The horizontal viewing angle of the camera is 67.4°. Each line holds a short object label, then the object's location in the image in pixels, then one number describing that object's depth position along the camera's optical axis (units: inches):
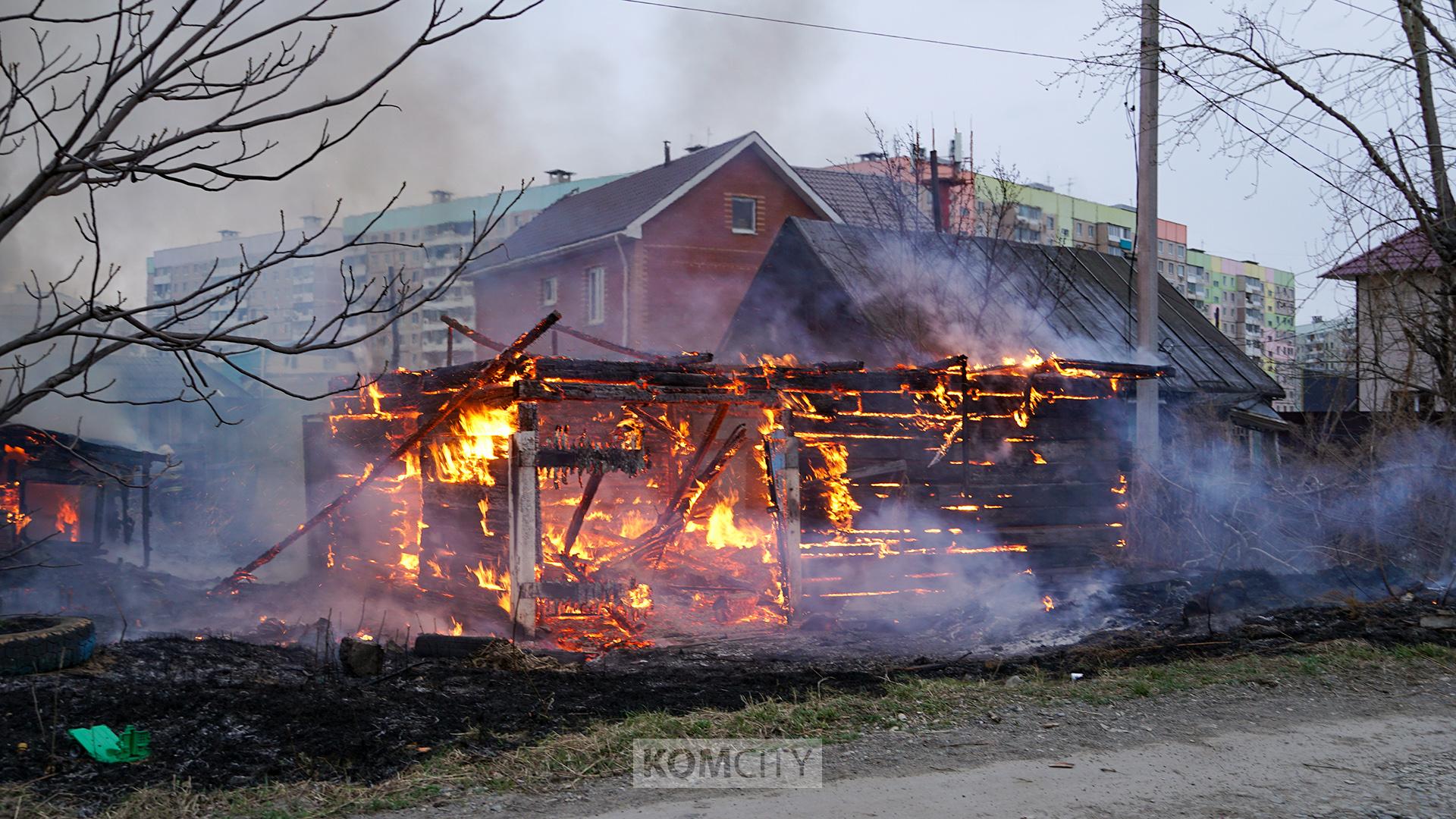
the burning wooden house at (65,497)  606.9
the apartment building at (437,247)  2406.9
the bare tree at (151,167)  141.8
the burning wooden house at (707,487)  462.0
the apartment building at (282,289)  1673.6
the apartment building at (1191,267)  3592.5
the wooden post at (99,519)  684.7
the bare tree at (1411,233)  473.1
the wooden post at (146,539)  682.8
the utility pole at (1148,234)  559.2
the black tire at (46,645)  291.1
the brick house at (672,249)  1223.5
